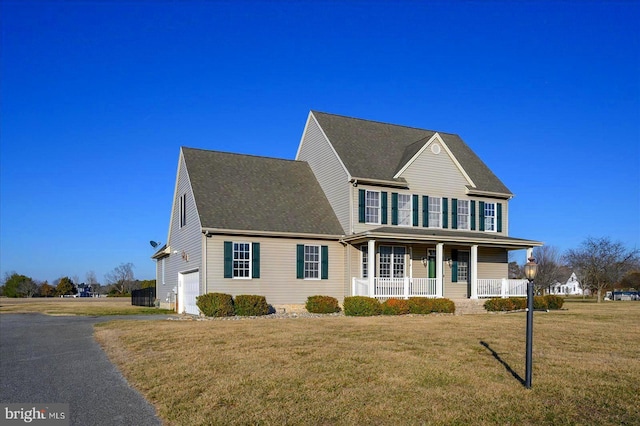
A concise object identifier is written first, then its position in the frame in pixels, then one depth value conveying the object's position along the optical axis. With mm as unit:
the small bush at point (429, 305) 23656
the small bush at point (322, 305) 24500
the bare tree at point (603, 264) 45312
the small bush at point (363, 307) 22891
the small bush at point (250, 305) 23047
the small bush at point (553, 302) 26439
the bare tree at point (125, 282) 82519
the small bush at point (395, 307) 23141
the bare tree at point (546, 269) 55906
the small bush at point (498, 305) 25464
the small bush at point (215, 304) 22531
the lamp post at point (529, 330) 8477
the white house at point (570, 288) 102169
